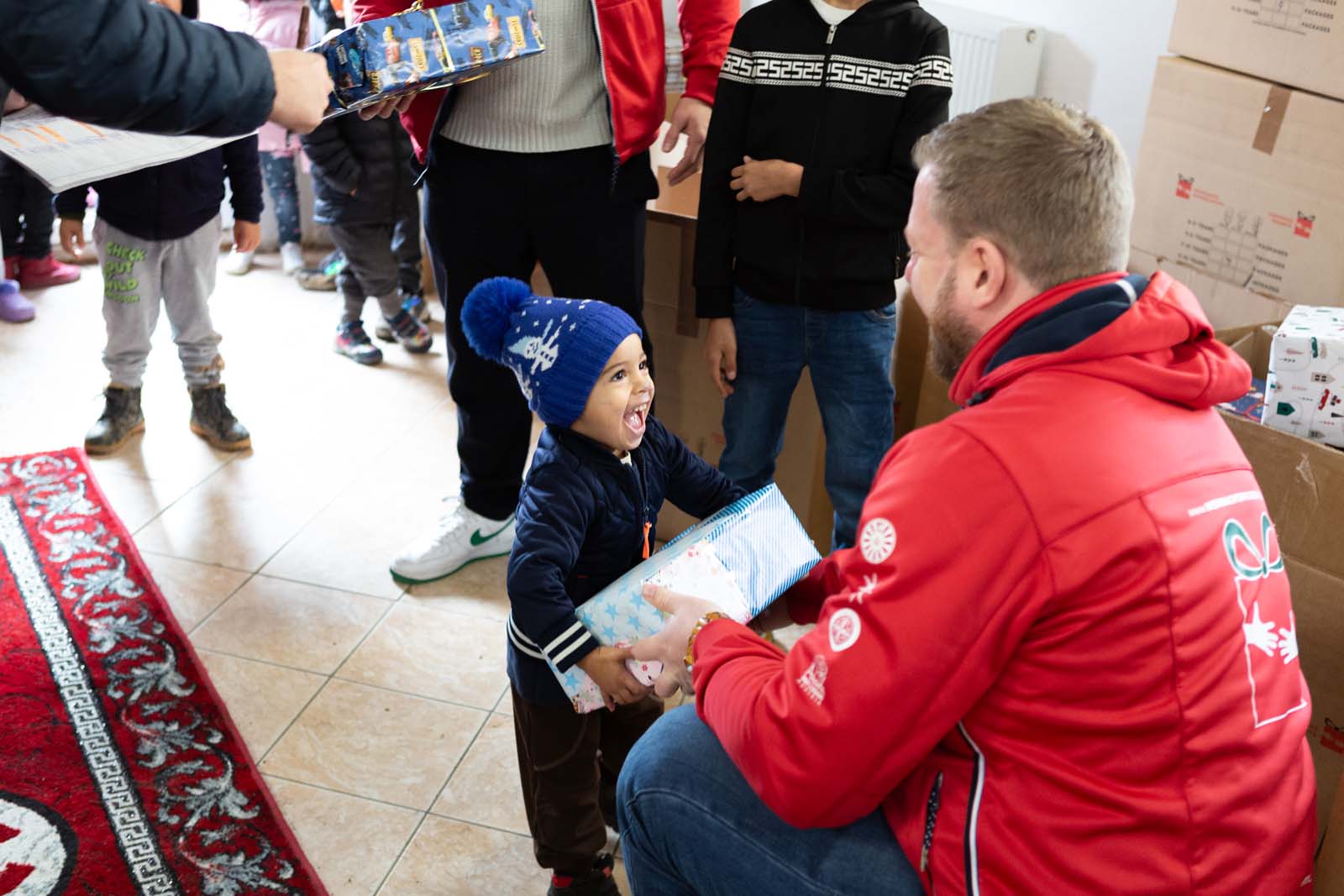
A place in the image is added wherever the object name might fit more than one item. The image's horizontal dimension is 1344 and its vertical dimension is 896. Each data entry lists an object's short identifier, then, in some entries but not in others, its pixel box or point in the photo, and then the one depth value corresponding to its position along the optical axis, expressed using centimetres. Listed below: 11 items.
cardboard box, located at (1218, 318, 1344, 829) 168
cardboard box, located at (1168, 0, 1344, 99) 202
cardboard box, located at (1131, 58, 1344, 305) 208
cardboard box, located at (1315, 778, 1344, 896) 110
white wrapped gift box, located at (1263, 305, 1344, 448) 173
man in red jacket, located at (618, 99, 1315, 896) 95
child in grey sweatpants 262
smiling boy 140
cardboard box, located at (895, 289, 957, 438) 236
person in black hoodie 189
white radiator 304
